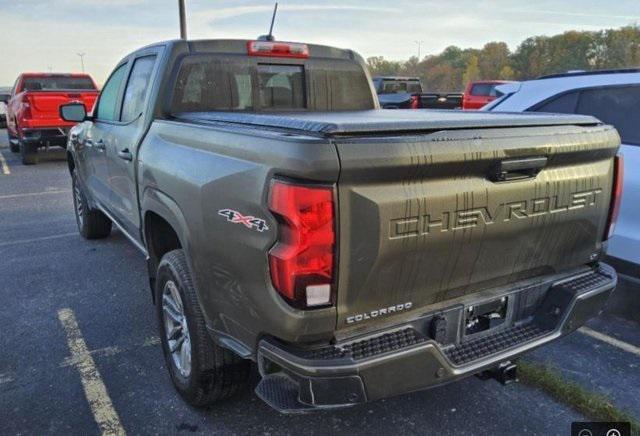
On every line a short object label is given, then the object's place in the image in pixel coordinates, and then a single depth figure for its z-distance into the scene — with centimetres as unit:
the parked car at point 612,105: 379
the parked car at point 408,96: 1841
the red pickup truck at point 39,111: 1154
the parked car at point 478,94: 1850
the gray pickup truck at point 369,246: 190
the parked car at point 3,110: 1503
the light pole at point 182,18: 1567
